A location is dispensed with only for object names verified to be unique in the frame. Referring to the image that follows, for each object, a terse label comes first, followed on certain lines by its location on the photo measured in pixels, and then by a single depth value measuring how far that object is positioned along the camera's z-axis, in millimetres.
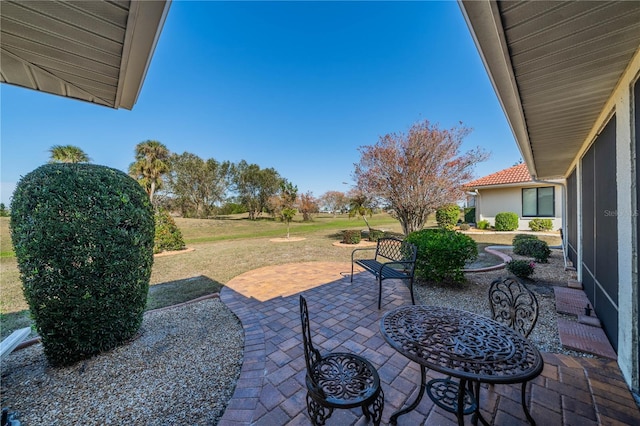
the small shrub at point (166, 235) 9164
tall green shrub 2094
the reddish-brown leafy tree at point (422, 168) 8516
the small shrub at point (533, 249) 6277
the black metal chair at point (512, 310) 1848
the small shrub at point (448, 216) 14711
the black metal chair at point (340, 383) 1317
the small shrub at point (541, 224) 12117
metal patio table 1207
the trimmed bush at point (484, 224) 13922
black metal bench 3516
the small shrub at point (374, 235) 11711
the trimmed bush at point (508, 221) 12766
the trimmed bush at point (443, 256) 4309
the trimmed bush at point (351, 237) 10914
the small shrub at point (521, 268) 4617
